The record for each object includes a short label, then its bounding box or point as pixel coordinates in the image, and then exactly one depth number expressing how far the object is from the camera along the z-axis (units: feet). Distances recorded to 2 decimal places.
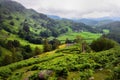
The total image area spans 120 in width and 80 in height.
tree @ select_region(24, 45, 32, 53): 226.87
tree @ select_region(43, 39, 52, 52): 181.30
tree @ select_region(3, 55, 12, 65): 160.90
